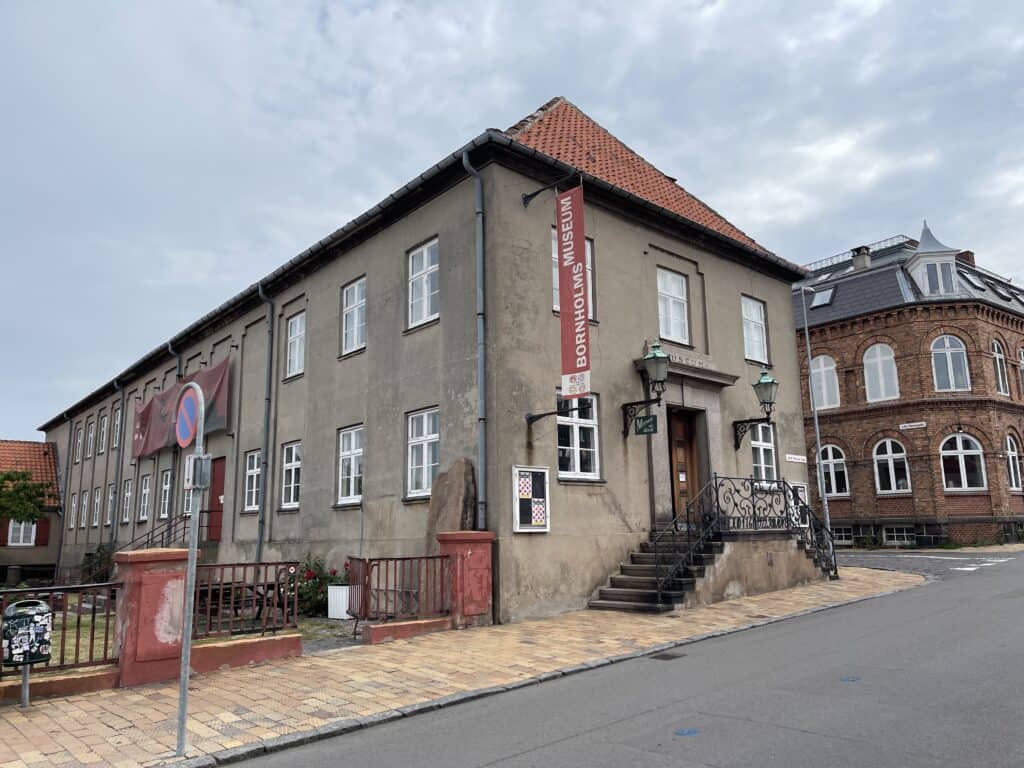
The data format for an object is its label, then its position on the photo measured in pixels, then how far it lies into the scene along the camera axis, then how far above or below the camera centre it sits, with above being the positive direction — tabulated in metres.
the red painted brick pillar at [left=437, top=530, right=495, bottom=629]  11.11 -0.69
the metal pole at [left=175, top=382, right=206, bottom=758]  5.63 -0.56
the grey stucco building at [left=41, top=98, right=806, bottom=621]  12.84 +3.16
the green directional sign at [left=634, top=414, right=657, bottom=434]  13.31 +1.69
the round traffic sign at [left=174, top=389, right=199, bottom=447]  5.75 +0.82
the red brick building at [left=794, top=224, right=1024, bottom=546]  28.97 +4.57
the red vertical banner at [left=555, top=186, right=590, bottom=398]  11.96 +3.63
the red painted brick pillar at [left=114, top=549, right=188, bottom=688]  7.79 -0.82
